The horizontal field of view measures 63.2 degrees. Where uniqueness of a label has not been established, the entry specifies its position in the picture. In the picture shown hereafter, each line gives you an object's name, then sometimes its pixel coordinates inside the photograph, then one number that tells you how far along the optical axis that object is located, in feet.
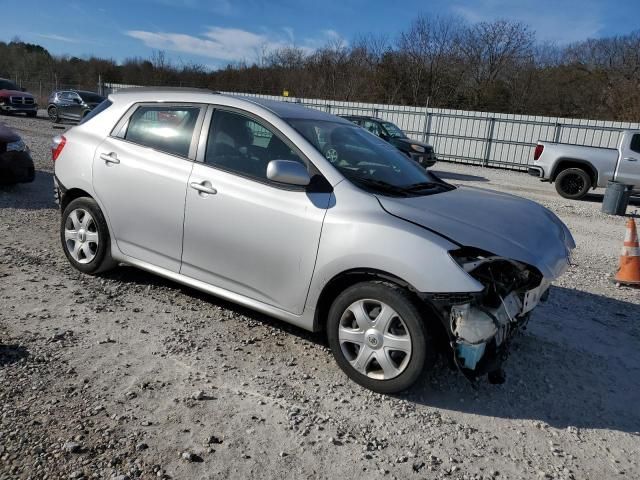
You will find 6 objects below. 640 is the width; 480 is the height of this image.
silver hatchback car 10.29
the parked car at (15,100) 82.79
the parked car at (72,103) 75.78
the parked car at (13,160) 26.18
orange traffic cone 19.71
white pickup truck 42.09
